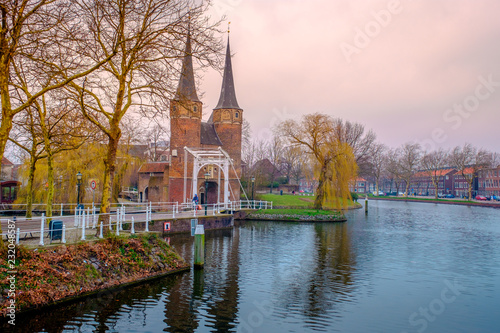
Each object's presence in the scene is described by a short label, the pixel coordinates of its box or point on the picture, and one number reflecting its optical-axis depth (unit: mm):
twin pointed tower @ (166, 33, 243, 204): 36406
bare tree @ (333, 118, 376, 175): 53969
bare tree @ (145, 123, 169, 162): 39700
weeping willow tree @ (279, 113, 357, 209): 33781
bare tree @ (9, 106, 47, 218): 15680
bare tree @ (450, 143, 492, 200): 63594
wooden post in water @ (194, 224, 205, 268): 14242
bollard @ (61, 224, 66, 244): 11133
